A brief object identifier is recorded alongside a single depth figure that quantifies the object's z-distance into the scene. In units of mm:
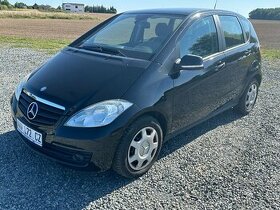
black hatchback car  2249
